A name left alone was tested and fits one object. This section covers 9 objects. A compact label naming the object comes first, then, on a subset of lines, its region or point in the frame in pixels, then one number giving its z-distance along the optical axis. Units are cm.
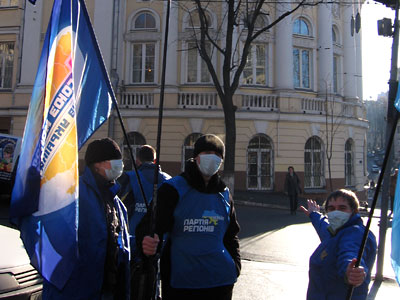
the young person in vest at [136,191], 443
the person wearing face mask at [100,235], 239
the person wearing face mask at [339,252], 260
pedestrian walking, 1387
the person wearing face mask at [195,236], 275
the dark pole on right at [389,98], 646
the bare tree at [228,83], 1401
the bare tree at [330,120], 2020
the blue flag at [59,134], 223
